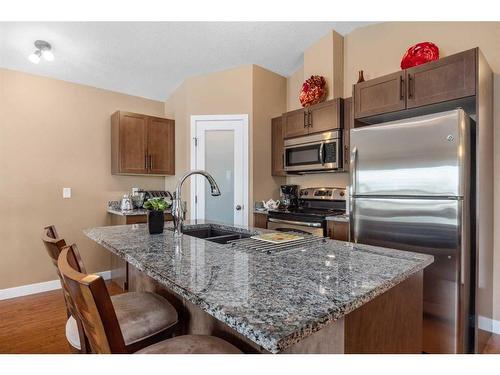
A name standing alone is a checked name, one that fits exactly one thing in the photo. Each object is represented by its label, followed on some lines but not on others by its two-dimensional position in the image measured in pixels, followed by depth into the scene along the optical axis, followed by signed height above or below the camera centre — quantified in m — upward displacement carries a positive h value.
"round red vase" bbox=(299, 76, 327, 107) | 3.25 +1.08
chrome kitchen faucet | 1.77 -0.13
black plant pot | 1.80 -0.23
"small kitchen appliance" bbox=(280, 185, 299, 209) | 3.71 -0.14
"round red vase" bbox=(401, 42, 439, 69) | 2.38 +1.10
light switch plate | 3.50 -0.09
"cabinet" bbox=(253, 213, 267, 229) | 3.42 -0.43
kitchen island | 0.69 -0.31
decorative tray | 1.51 -0.29
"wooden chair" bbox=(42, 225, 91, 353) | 1.12 -0.59
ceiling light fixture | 2.63 +1.29
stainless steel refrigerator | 1.88 -0.14
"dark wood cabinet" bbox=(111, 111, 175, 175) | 3.66 +0.54
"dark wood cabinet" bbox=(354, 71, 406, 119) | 2.36 +0.77
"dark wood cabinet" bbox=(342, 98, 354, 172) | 2.94 +0.56
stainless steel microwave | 2.98 +0.36
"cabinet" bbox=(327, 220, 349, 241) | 2.58 -0.42
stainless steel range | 2.83 -0.30
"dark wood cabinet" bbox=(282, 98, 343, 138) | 3.00 +0.75
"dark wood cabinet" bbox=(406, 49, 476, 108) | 1.99 +0.77
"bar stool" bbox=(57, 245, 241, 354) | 0.70 -0.32
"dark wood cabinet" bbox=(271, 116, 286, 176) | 3.76 +0.50
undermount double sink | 1.92 -0.34
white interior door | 3.69 +0.28
